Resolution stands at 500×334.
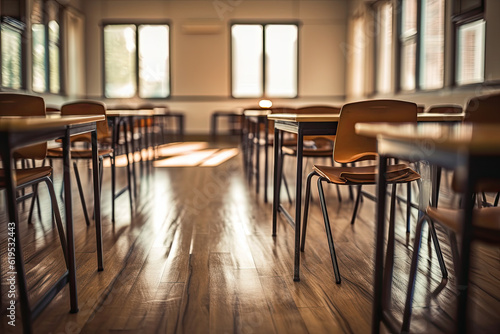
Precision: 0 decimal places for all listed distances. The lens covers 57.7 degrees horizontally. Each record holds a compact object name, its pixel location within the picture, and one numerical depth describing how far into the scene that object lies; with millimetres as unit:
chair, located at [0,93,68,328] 1783
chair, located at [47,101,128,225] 2865
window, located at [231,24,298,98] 9836
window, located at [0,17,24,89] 6250
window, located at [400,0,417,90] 6656
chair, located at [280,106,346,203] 3215
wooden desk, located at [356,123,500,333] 798
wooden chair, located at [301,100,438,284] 1864
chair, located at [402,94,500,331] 1080
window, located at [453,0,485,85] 4953
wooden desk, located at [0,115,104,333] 1143
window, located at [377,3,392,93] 7641
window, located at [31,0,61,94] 7348
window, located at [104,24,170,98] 9711
